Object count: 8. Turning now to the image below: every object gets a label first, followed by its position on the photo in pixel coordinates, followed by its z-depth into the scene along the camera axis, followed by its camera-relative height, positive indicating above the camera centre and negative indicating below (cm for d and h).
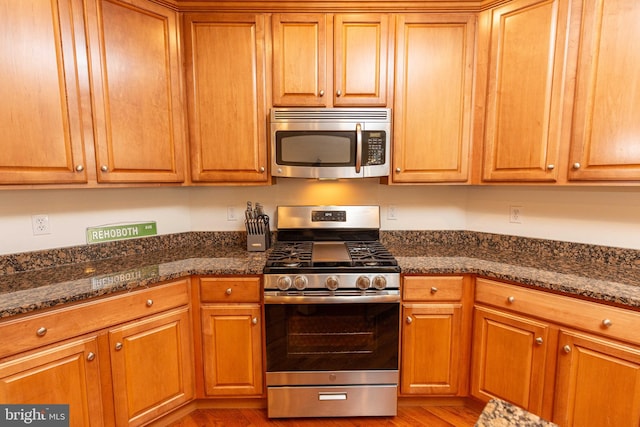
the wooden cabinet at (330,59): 183 +70
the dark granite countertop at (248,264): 135 -49
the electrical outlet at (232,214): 228 -27
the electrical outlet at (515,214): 205 -25
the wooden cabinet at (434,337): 173 -90
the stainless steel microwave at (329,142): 185 +21
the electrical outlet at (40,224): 167 -26
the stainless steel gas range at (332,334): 166 -86
